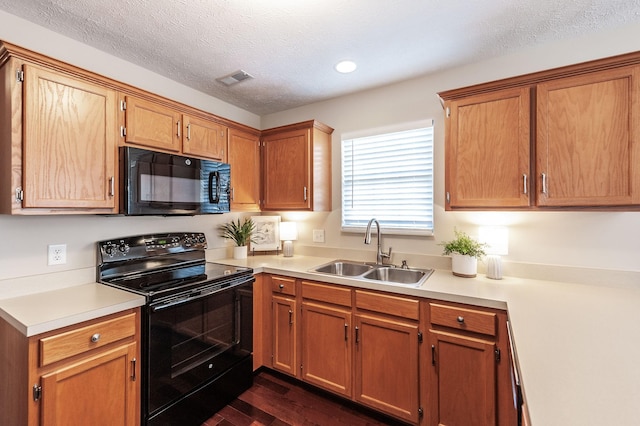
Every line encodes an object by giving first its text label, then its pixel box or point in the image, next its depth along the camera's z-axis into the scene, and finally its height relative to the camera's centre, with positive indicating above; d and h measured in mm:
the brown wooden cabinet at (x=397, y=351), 1574 -880
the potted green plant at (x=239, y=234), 2834 -194
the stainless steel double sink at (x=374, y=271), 2258 -472
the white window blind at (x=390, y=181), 2391 +288
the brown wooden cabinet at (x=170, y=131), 1869 +616
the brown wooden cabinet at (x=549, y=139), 1509 +431
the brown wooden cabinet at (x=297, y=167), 2607 +446
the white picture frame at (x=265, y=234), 2918 -201
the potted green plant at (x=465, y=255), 1991 -288
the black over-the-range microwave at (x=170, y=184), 1796 +217
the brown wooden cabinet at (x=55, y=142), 1428 +396
